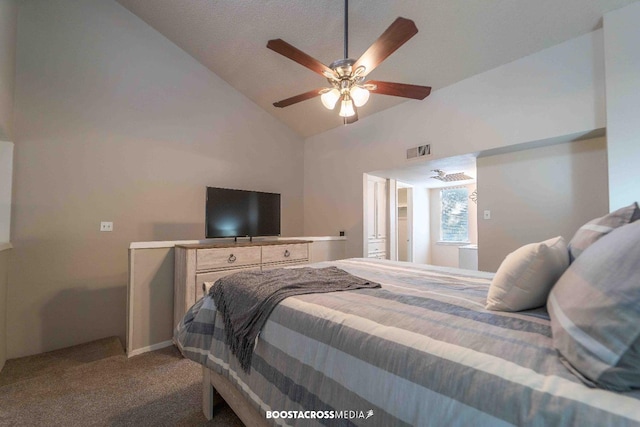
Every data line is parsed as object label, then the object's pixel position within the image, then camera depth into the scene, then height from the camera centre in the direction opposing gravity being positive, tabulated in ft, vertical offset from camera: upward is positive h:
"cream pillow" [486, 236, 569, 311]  3.05 -0.64
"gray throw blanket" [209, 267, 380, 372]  4.02 -1.12
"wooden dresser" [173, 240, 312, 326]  8.12 -1.32
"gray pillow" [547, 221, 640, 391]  1.76 -0.69
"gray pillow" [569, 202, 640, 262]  2.95 -0.07
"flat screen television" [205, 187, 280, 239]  9.80 +0.33
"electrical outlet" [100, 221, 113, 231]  9.40 -0.12
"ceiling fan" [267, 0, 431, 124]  5.46 +3.50
